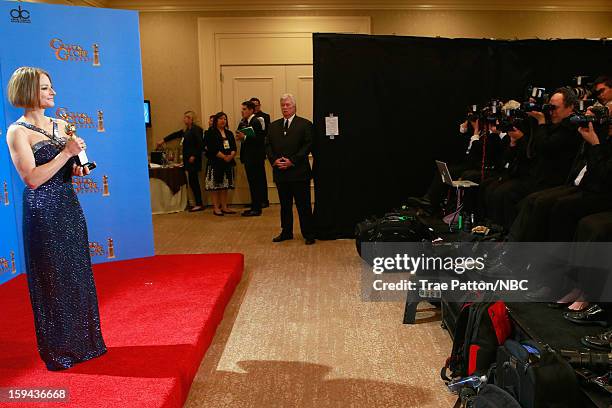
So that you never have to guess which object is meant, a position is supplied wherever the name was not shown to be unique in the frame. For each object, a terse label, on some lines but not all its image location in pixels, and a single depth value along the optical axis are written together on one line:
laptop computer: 4.88
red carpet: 2.54
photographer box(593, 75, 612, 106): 3.84
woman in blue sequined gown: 2.61
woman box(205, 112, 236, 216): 7.73
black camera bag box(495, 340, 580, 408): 1.91
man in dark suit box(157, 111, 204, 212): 8.09
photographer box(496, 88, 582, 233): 3.98
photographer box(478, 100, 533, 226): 4.50
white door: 8.42
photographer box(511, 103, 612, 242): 3.26
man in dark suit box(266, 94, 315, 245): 5.79
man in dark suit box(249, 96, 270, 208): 7.88
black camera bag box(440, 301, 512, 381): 2.59
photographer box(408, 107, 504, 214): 5.34
